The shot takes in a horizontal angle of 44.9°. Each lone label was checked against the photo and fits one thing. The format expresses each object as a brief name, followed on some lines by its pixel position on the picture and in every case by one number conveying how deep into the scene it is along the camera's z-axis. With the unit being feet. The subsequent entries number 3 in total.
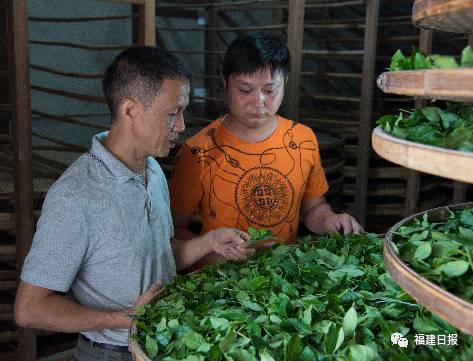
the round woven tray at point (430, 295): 2.39
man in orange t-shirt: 6.11
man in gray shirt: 4.40
